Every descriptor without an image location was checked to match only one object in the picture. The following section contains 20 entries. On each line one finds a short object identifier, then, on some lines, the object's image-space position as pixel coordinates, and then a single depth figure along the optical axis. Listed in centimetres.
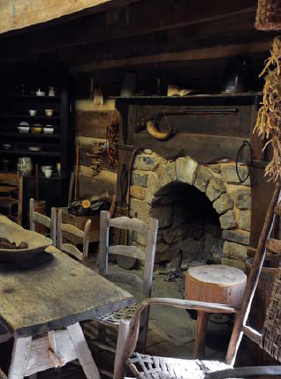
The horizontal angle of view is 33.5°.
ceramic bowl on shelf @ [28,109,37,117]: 562
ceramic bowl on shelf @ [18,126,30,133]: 568
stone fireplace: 356
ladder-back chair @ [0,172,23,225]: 501
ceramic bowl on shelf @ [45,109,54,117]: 559
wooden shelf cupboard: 551
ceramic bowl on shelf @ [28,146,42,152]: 568
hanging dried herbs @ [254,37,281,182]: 188
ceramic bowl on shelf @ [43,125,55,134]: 563
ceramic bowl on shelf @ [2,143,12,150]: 576
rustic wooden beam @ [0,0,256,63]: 269
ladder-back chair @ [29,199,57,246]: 303
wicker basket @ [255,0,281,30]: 145
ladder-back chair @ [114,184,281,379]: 188
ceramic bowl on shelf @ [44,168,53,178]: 557
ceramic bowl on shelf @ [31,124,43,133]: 566
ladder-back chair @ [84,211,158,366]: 253
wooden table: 186
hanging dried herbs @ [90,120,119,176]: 482
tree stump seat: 272
